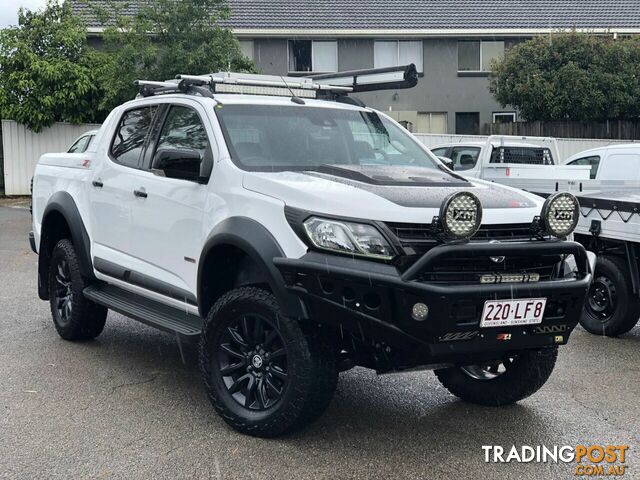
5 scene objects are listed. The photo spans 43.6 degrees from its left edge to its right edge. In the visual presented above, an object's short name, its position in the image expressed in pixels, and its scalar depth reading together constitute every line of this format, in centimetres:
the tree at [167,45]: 1978
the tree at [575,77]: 2331
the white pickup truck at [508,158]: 1266
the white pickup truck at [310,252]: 402
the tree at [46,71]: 2058
